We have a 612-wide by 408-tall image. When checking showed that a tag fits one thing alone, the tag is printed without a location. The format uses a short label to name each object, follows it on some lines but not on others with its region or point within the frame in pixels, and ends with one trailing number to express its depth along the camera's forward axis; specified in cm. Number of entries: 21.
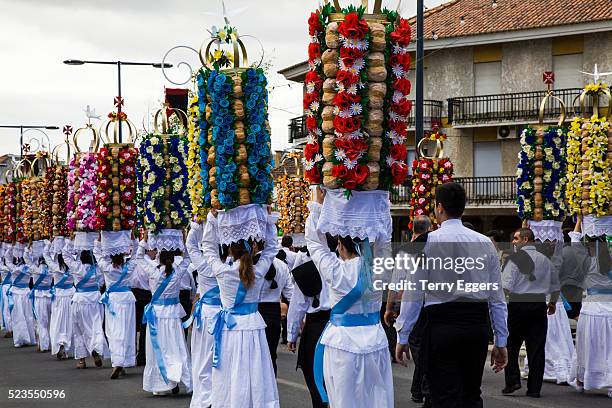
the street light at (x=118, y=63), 3048
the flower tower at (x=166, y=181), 1470
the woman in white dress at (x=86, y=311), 1691
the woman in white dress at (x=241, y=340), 999
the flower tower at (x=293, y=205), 2414
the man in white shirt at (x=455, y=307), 801
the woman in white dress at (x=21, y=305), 2111
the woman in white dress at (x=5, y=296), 2380
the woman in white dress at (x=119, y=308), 1537
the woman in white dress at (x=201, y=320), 1170
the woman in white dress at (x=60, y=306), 1812
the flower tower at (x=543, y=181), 1505
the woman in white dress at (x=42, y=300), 1991
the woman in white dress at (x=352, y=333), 796
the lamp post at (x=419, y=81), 1898
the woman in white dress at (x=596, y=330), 1279
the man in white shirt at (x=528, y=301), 1278
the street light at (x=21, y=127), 3851
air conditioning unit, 3709
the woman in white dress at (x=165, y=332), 1341
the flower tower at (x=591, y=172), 1342
